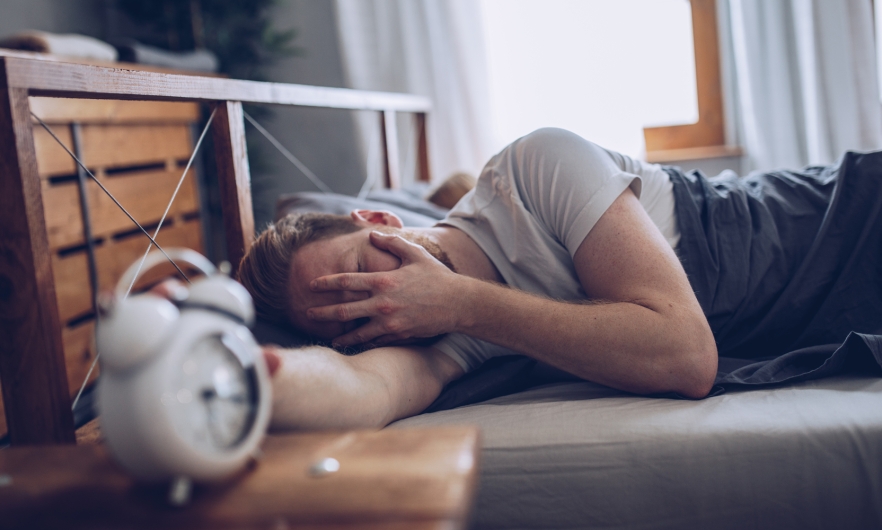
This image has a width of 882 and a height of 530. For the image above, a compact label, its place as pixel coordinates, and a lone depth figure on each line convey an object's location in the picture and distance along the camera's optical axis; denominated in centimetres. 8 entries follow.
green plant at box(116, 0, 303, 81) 281
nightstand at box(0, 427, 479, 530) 42
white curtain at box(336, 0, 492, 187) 285
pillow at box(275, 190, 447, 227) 146
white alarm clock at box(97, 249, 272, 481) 43
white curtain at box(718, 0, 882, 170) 249
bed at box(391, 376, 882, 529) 75
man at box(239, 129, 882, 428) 87
